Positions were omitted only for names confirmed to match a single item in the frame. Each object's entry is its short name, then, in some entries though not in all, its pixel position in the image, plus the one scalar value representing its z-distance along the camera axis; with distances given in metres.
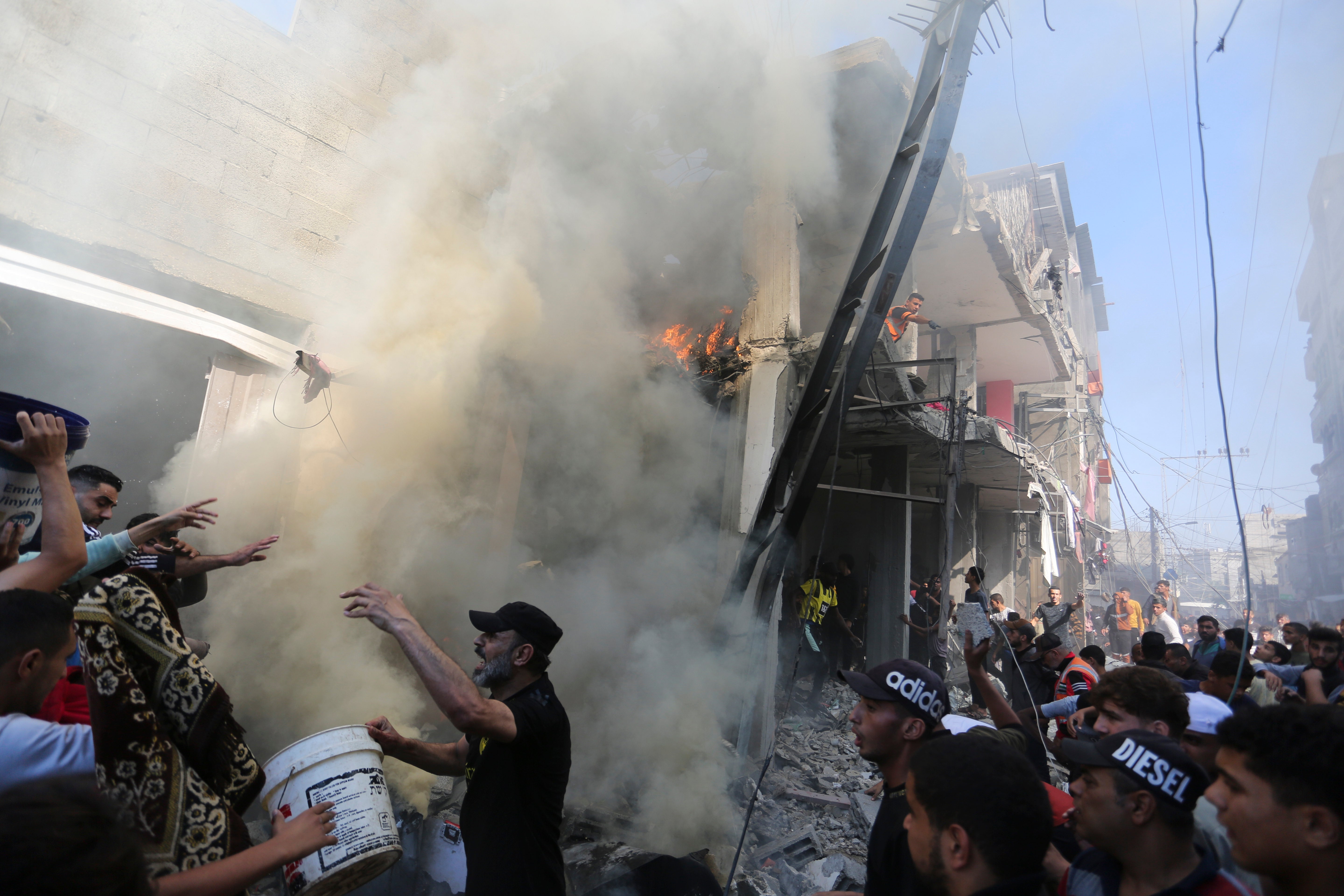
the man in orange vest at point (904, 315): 8.79
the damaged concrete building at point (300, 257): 4.72
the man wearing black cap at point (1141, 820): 1.36
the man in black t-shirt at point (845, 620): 8.73
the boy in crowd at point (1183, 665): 4.82
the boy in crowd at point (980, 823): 1.20
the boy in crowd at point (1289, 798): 1.15
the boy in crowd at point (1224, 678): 3.82
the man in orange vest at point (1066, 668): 4.08
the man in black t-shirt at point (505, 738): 1.84
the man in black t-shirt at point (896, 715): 1.88
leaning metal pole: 4.39
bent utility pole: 5.94
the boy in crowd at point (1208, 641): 6.04
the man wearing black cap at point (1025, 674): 4.89
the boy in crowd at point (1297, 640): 4.83
